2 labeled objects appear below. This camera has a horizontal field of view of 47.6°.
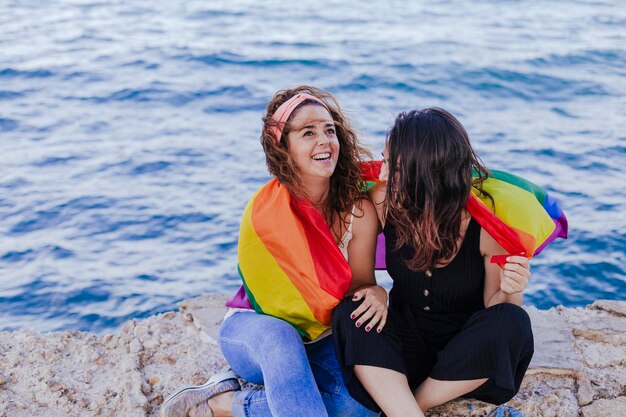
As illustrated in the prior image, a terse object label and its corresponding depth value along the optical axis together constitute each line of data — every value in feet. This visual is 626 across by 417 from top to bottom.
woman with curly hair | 9.21
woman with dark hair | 8.59
